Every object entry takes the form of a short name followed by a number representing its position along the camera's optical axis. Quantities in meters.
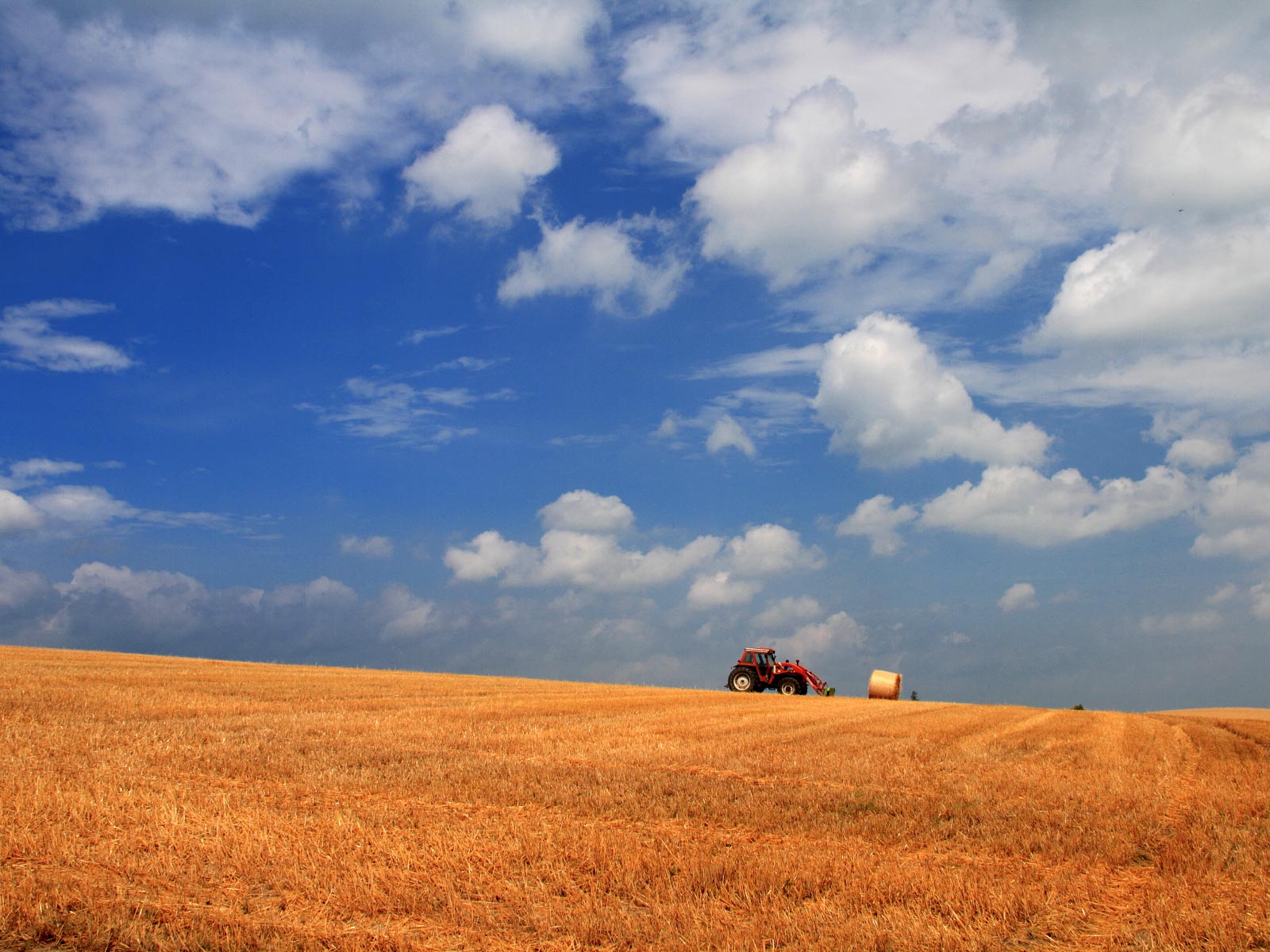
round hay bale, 41.12
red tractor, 42.41
